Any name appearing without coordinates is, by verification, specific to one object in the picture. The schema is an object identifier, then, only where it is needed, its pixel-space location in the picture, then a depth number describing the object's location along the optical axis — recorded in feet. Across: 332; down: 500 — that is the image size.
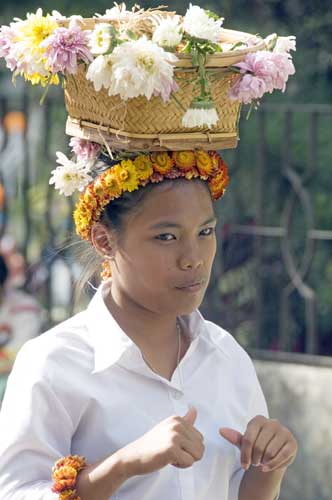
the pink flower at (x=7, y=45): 17.46
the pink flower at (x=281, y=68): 17.25
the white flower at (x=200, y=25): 16.75
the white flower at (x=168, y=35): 16.59
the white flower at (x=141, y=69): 16.21
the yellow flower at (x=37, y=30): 17.02
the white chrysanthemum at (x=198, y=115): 16.74
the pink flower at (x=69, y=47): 16.59
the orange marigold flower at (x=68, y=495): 16.34
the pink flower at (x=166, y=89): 16.35
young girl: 16.53
